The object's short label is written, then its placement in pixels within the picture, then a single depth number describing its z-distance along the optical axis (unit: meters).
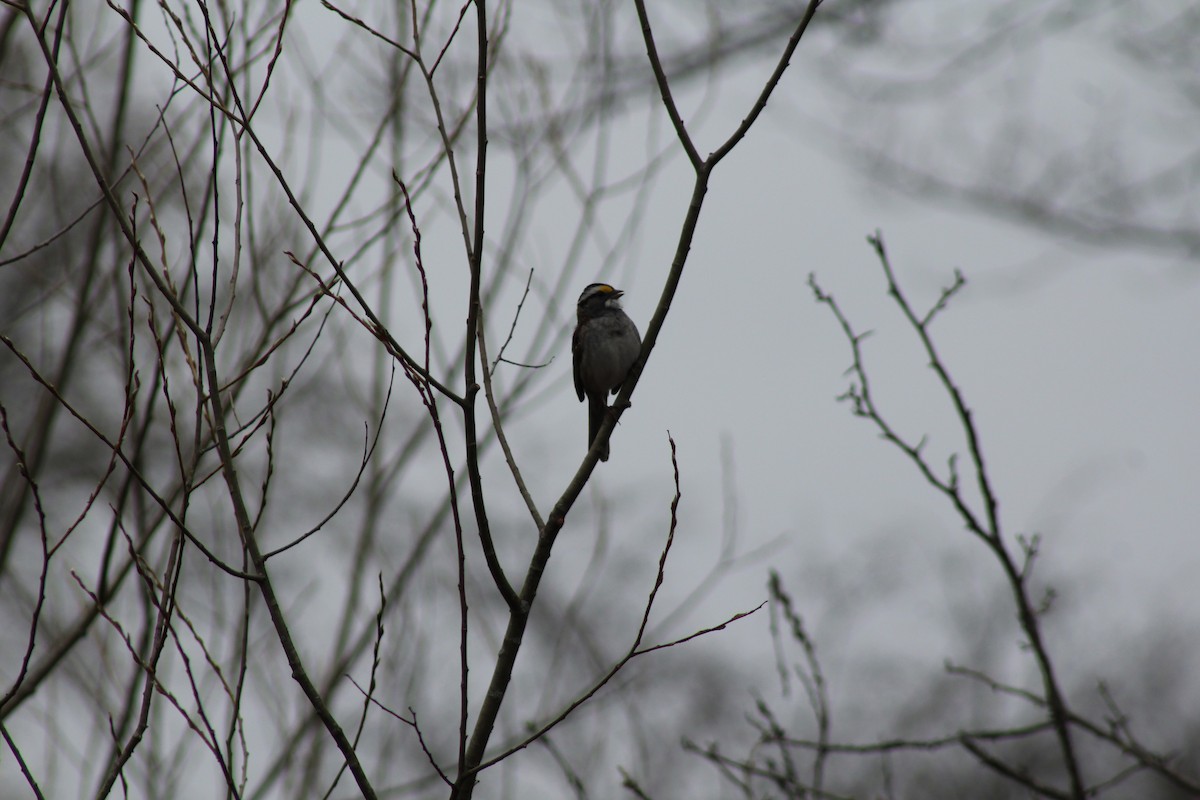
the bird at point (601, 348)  12.52
